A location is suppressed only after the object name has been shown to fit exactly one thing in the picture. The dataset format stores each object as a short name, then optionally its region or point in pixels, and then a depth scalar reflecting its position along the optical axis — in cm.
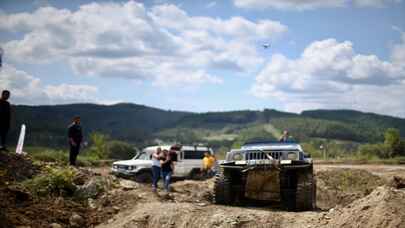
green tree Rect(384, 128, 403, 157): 4500
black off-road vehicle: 1096
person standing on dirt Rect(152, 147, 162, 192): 1423
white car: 1802
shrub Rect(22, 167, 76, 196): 1073
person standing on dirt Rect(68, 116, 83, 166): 1429
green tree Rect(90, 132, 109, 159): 5139
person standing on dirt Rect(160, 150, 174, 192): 1399
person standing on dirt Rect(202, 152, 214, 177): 2077
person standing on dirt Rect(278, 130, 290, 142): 1450
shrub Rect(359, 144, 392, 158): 4522
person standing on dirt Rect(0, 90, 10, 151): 1208
